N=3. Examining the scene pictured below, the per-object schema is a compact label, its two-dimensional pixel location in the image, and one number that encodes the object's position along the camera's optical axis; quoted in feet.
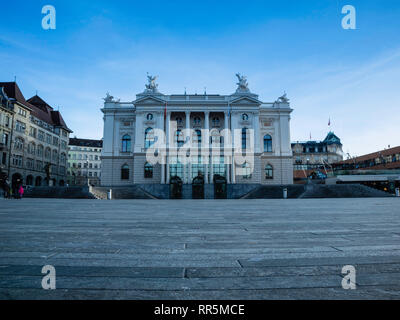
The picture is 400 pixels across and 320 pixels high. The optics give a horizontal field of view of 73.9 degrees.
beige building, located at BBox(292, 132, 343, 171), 309.42
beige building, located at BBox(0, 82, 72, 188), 172.65
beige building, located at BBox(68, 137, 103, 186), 300.61
